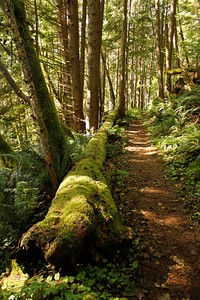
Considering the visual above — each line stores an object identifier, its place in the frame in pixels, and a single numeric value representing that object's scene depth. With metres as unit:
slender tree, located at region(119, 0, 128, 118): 14.00
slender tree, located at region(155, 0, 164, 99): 15.53
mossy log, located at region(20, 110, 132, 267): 3.12
